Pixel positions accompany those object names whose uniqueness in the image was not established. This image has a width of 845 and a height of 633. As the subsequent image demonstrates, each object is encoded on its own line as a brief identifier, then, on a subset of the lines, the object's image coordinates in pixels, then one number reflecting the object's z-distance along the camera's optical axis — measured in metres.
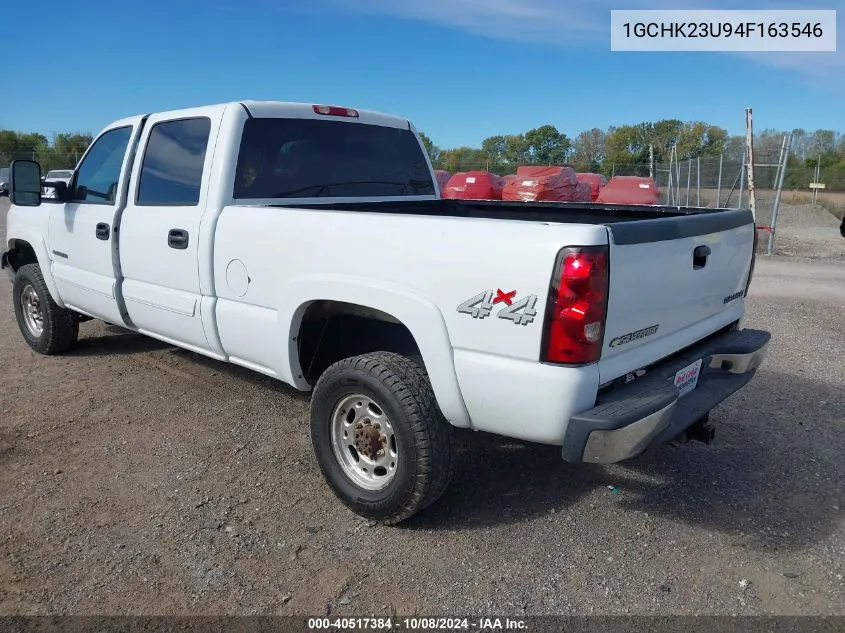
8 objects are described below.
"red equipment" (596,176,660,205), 17.30
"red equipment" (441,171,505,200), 18.52
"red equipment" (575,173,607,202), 20.49
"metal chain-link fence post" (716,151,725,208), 16.01
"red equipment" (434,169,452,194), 21.10
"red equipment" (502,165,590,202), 16.67
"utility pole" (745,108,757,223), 13.34
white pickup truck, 2.63
